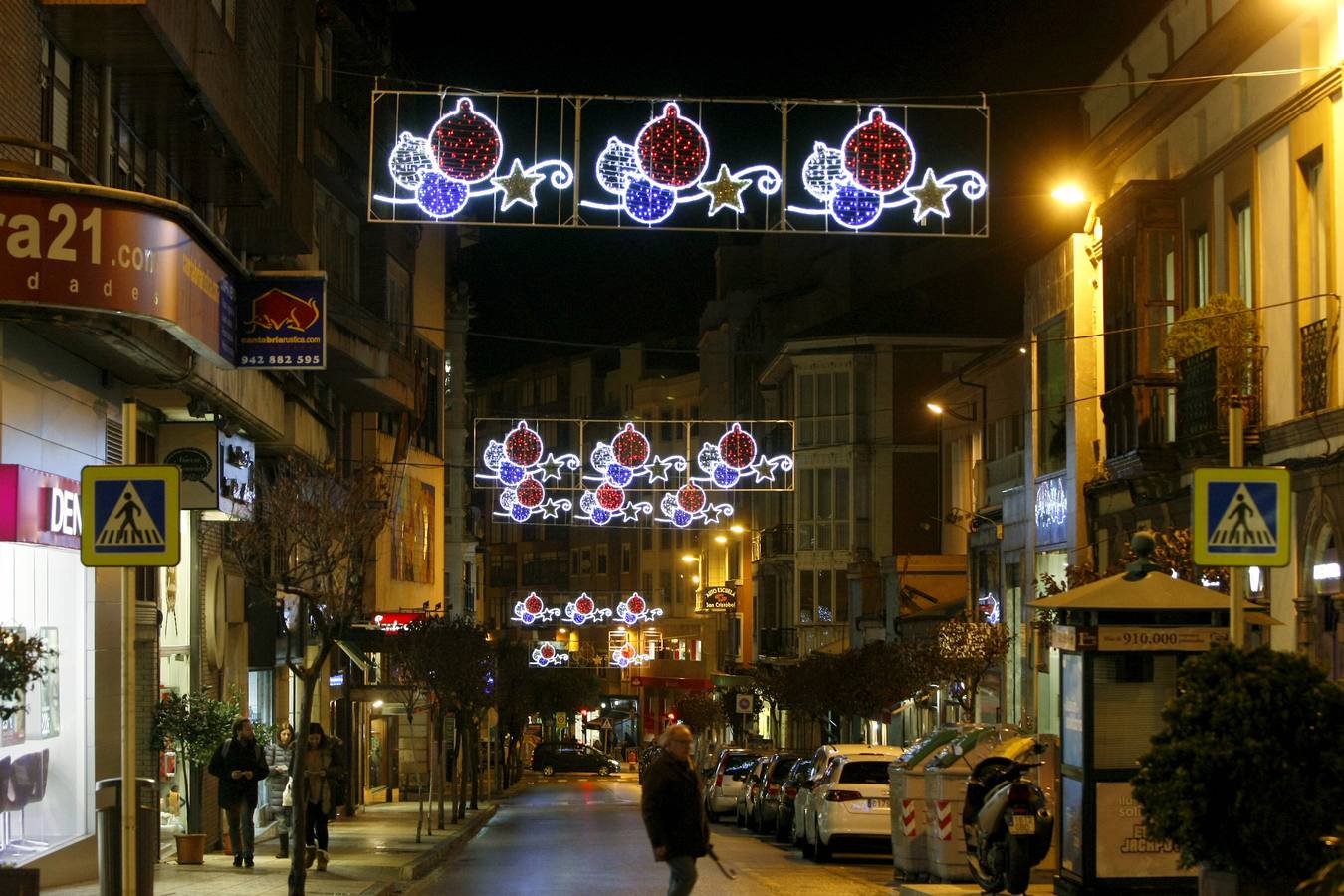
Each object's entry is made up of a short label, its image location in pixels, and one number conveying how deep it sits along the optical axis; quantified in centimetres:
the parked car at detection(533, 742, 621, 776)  8969
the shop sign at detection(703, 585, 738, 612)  8331
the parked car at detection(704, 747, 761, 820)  4319
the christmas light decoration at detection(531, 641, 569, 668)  9412
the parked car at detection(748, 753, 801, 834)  3591
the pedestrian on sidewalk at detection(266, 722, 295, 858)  2645
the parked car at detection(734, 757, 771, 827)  3816
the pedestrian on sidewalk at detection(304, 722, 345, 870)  2603
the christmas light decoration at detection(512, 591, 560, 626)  8119
